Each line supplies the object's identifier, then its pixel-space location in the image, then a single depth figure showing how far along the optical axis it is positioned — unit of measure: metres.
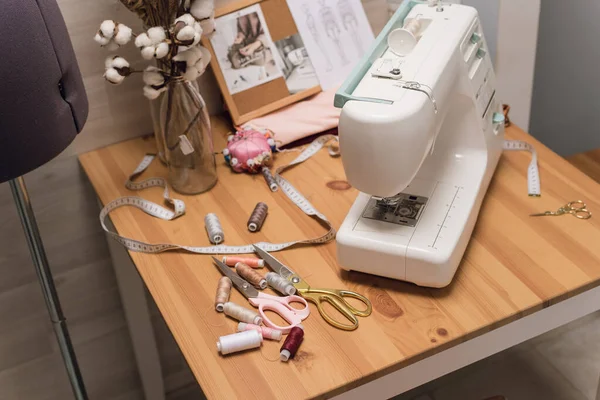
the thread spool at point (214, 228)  1.28
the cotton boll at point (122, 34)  1.26
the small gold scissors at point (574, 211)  1.27
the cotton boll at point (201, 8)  1.26
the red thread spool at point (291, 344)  1.04
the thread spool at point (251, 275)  1.18
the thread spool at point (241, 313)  1.11
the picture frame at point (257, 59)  1.51
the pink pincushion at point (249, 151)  1.43
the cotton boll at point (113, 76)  1.29
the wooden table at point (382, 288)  1.05
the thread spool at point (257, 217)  1.30
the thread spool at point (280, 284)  1.16
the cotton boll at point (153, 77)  1.30
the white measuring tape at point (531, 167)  1.33
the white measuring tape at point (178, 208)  1.26
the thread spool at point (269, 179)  1.40
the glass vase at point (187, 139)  1.35
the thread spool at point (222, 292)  1.14
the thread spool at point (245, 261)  1.22
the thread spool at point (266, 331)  1.08
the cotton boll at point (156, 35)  1.23
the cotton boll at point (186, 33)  1.21
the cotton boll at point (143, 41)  1.23
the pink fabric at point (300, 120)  1.52
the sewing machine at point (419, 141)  1.04
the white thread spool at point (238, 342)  1.06
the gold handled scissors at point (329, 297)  1.11
